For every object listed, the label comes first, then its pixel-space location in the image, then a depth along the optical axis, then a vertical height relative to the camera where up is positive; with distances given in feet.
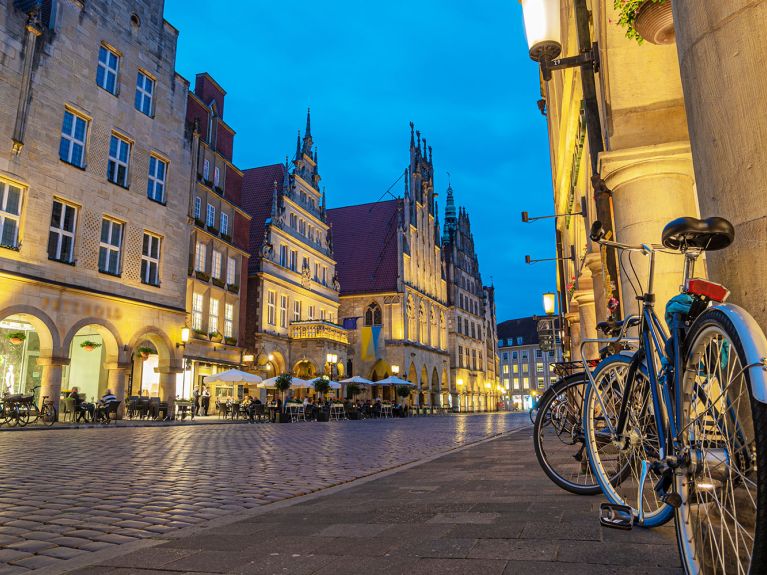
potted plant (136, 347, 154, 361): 89.10 +8.66
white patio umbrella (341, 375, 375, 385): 120.90 +5.47
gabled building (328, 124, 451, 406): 174.60 +36.79
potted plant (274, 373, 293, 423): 98.32 +4.32
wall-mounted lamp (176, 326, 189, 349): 83.61 +10.34
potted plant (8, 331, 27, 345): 67.00 +8.28
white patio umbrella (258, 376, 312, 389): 100.22 +4.35
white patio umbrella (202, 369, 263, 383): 88.74 +4.73
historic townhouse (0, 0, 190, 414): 65.26 +25.87
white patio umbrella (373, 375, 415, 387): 130.62 +5.43
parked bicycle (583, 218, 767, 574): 5.86 -0.19
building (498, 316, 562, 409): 347.36 +22.80
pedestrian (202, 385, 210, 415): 96.57 +1.61
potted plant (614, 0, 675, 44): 16.56 +10.71
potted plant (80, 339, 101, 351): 76.02 +8.24
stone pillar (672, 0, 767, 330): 8.27 +3.93
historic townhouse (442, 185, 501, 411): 221.05 +32.57
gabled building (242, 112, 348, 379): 121.49 +28.72
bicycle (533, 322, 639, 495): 14.43 -0.74
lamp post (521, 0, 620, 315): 17.85 +11.33
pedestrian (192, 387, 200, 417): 89.66 +1.48
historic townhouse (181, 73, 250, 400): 97.60 +27.84
